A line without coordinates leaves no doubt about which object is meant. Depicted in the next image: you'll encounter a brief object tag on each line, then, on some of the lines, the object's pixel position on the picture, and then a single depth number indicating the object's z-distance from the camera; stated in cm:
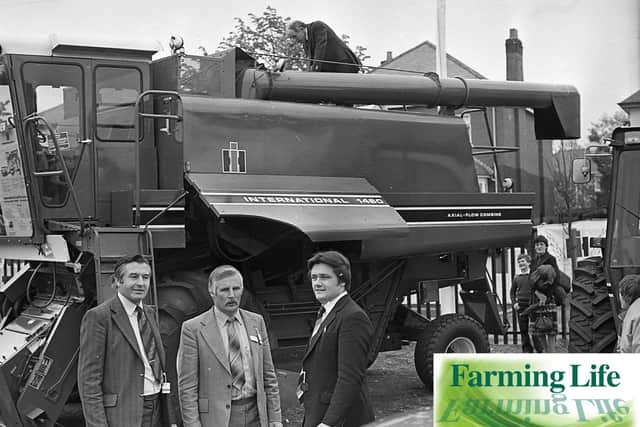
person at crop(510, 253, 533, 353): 1177
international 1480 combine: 841
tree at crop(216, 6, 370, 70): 1504
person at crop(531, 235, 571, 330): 1142
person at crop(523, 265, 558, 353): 1116
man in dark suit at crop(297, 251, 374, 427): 503
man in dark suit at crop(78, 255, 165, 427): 557
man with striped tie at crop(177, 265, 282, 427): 536
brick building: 1902
